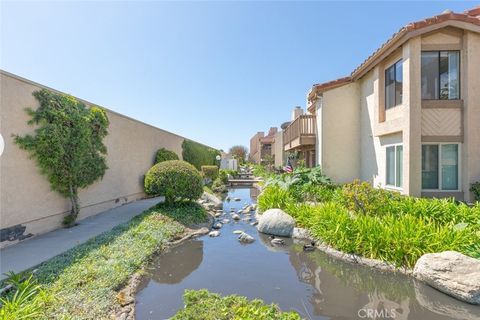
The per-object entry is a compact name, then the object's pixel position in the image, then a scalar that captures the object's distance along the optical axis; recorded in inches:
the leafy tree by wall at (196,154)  818.2
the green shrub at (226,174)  911.0
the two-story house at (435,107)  340.5
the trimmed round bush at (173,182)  384.5
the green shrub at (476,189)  325.4
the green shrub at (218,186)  769.6
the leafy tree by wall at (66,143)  262.8
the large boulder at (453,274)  169.3
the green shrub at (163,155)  600.7
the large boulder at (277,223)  323.9
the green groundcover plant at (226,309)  137.9
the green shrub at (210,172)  813.2
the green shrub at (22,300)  125.9
